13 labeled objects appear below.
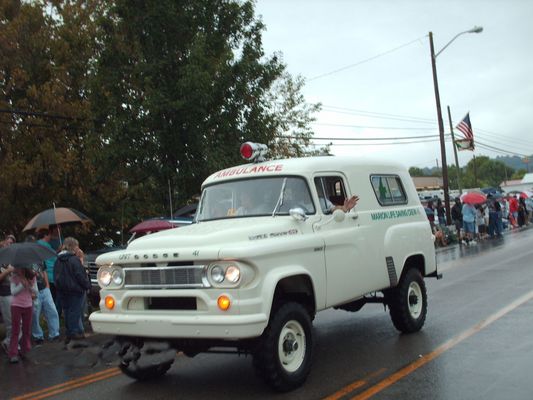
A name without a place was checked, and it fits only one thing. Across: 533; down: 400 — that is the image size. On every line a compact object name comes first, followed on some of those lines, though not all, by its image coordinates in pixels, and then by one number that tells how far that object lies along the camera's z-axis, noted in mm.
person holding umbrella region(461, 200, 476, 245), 23875
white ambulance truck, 5566
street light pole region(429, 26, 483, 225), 28594
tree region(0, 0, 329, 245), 14281
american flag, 32762
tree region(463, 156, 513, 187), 159250
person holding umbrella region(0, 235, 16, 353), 8790
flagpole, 37169
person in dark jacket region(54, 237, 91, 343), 9484
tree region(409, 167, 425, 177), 162512
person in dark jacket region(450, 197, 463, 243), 25138
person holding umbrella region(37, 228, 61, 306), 10628
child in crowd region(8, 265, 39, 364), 8422
